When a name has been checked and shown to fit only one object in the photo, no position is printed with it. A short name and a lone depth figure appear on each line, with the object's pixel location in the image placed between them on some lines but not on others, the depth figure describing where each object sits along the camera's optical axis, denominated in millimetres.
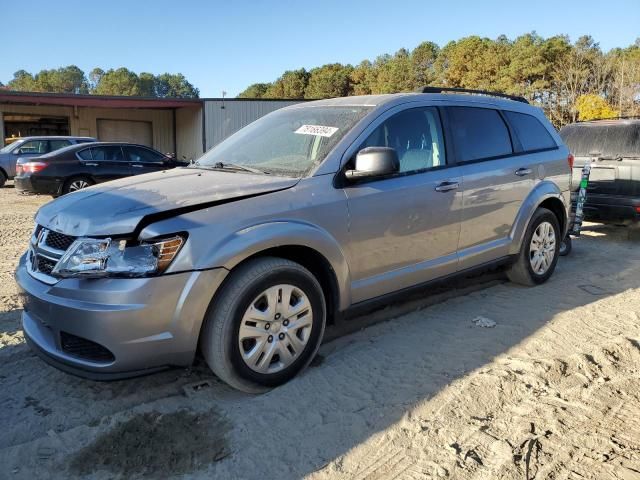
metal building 23766
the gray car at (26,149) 15422
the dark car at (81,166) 11688
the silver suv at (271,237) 2764
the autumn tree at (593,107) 23625
